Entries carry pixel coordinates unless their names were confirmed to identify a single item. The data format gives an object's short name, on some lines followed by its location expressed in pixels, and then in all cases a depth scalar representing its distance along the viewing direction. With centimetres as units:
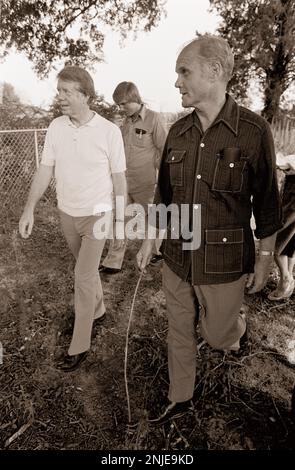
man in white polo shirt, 267
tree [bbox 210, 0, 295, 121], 1454
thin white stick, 231
